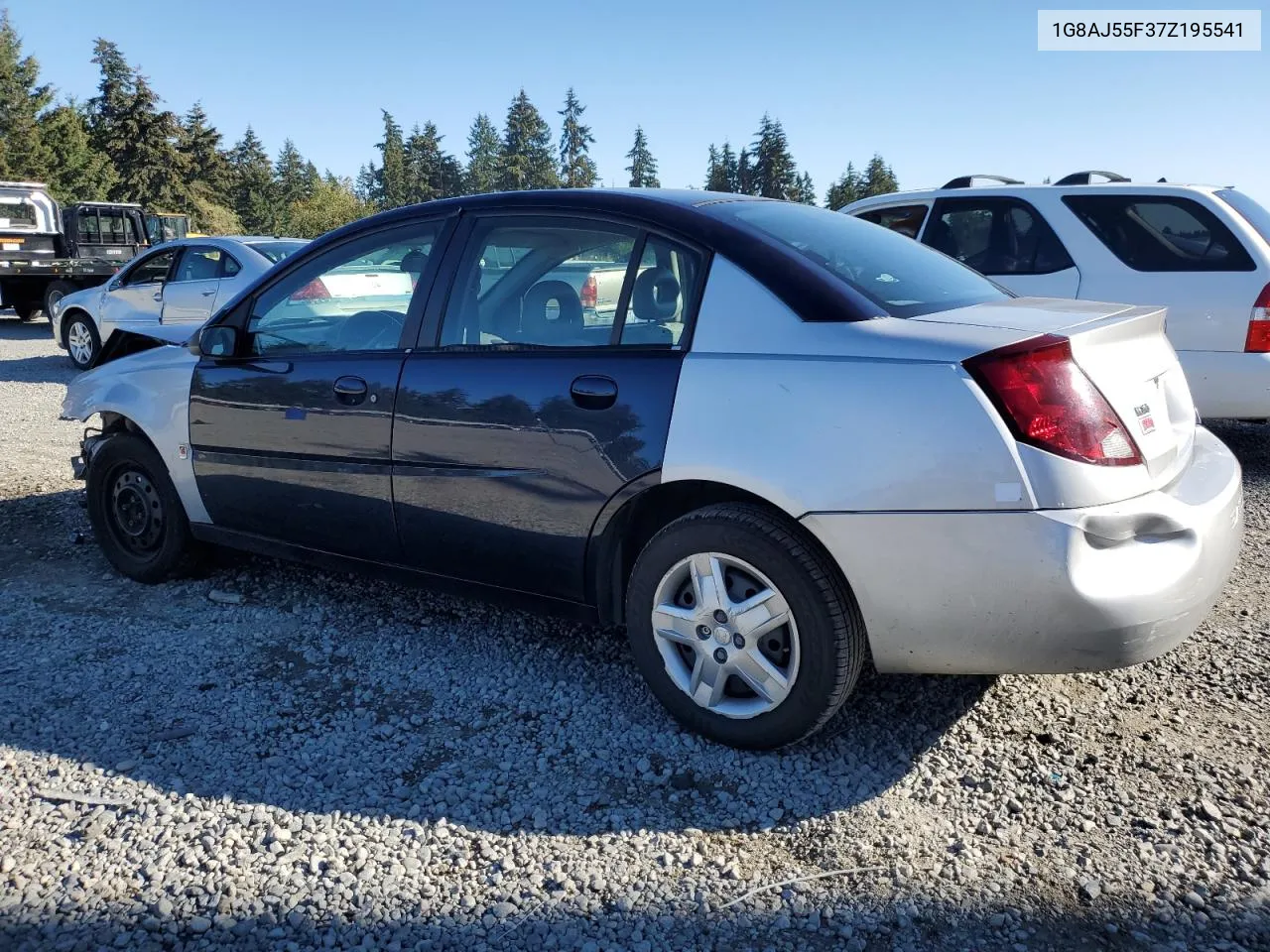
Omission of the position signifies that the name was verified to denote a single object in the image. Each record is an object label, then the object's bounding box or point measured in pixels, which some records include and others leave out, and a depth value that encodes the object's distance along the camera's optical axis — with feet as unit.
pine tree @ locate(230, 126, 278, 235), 257.75
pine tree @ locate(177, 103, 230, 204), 203.88
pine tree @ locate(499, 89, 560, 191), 332.35
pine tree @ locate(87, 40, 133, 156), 187.62
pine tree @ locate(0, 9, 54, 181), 179.01
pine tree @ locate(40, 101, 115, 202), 181.37
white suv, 18.71
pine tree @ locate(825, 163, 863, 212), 308.60
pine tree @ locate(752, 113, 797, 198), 304.91
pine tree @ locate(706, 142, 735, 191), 333.37
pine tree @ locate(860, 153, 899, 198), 319.68
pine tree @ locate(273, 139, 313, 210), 284.00
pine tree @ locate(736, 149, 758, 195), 312.01
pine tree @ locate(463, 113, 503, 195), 355.46
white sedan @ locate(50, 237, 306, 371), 34.12
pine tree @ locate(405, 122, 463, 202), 320.29
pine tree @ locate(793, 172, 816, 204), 312.01
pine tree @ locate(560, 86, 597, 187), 351.05
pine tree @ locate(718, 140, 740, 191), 321.32
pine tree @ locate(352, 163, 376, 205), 405.51
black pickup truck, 58.18
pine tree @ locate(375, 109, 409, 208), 309.63
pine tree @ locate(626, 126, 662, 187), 378.32
